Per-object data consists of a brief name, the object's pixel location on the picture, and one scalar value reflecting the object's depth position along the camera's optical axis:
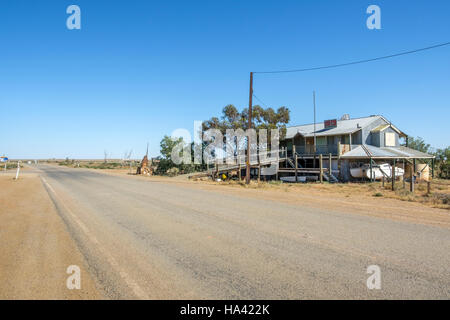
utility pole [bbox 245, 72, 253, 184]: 22.80
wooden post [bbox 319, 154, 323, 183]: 25.55
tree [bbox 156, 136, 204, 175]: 38.03
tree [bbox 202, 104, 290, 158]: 33.84
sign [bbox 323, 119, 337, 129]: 32.90
